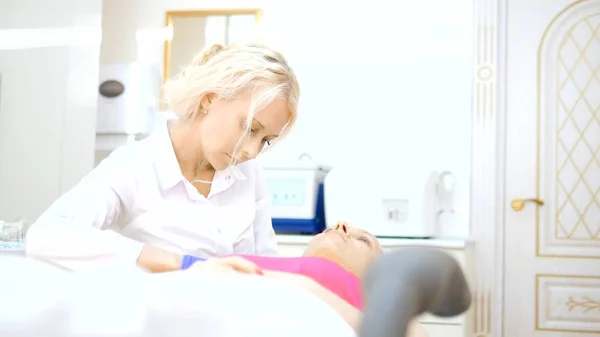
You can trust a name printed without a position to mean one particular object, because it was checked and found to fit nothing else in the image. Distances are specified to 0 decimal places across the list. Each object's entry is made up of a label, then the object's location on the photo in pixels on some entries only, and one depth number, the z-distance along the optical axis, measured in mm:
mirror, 3855
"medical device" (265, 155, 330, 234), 3236
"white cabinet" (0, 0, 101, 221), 3467
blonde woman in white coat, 1422
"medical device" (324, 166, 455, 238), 3184
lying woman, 918
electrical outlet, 3193
